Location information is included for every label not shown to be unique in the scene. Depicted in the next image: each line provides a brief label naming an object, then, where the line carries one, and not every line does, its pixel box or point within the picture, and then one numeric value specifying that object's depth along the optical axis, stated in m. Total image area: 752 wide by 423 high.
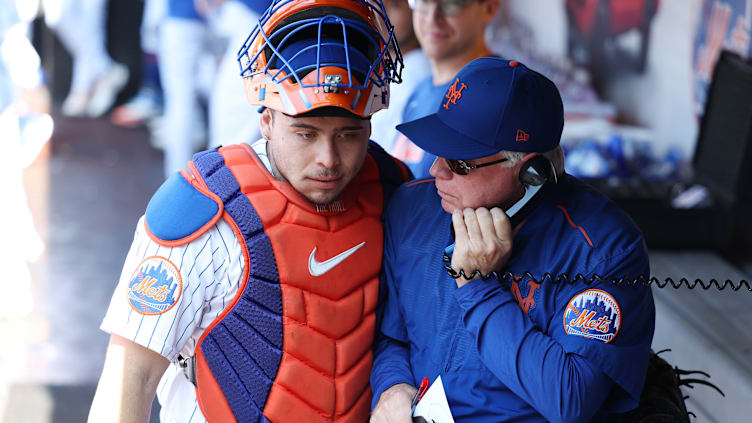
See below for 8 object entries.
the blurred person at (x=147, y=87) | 16.67
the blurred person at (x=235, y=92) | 9.14
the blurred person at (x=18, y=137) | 9.90
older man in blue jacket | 3.45
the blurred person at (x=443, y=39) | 6.03
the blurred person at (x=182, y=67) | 11.98
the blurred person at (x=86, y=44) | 17.55
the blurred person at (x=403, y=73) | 6.71
